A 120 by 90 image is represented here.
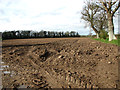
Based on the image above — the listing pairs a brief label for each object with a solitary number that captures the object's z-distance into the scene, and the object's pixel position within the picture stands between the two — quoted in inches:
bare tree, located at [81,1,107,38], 800.4
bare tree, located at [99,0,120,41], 491.2
